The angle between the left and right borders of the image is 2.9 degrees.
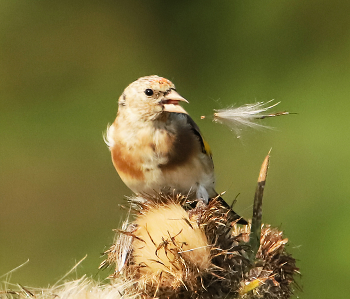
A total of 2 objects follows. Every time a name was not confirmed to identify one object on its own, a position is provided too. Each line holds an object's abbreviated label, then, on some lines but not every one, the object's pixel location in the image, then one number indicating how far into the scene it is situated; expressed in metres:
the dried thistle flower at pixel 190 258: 3.54
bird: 3.59
